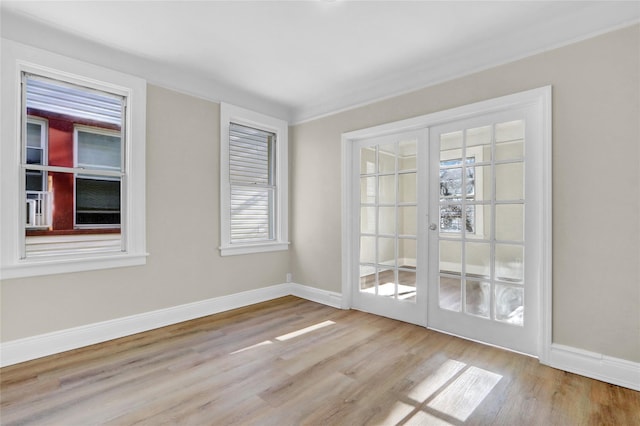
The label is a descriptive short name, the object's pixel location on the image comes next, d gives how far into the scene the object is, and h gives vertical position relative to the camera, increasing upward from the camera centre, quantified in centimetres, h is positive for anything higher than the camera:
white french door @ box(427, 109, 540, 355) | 259 -17
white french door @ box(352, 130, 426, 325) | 326 -16
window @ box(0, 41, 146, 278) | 240 +40
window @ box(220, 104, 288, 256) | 375 +40
